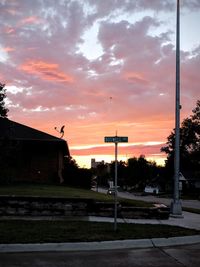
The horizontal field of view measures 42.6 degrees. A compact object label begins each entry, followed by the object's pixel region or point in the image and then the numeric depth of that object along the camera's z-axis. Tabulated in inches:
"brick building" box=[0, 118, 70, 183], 750.0
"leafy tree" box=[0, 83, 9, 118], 659.3
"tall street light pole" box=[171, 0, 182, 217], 432.4
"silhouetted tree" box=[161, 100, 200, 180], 1817.4
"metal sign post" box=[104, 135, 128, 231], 294.5
